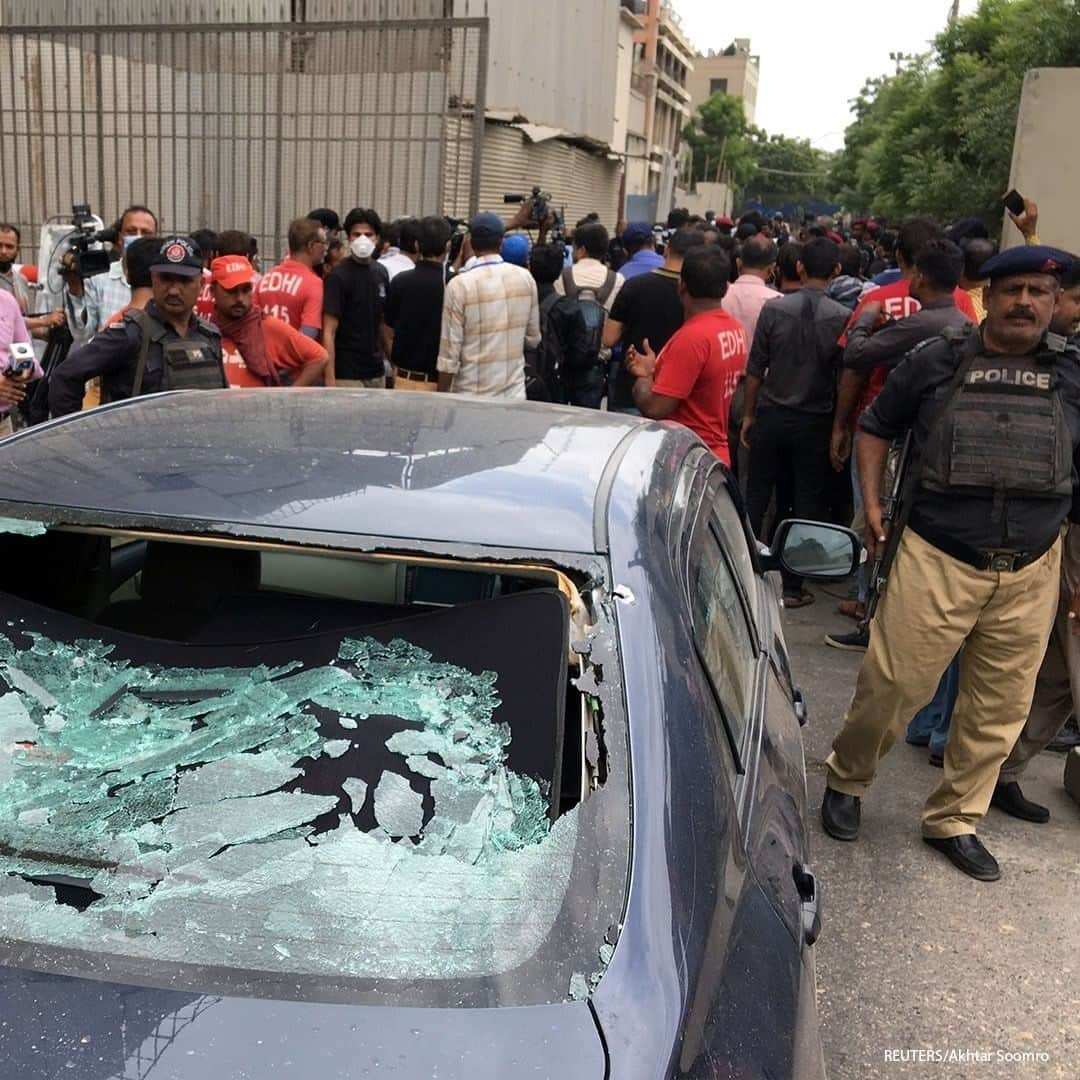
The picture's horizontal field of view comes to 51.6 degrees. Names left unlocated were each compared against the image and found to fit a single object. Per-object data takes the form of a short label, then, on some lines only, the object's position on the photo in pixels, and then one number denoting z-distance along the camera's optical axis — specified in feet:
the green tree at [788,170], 317.83
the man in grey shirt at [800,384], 17.78
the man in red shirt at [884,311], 16.52
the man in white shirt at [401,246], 20.99
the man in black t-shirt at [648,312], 19.44
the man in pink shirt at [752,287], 20.08
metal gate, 29.01
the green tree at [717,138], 263.29
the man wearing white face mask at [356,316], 20.89
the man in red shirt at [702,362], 14.92
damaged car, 3.90
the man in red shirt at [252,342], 15.06
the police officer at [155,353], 12.87
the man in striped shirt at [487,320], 18.10
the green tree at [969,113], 47.67
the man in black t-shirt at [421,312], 19.84
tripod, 19.20
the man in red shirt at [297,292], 20.88
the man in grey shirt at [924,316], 15.15
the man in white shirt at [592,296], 21.48
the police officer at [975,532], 10.20
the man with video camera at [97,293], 19.72
